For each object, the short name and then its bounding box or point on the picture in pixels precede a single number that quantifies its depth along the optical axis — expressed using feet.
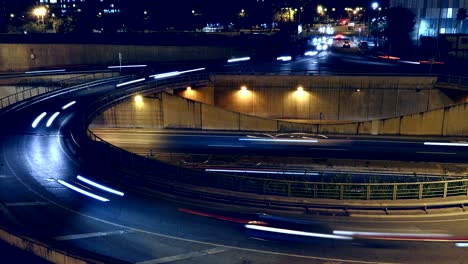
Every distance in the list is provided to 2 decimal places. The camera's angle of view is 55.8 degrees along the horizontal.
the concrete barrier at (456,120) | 141.49
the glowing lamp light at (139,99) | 154.63
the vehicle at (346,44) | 280.72
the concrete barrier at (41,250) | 52.21
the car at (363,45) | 280.10
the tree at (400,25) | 297.12
